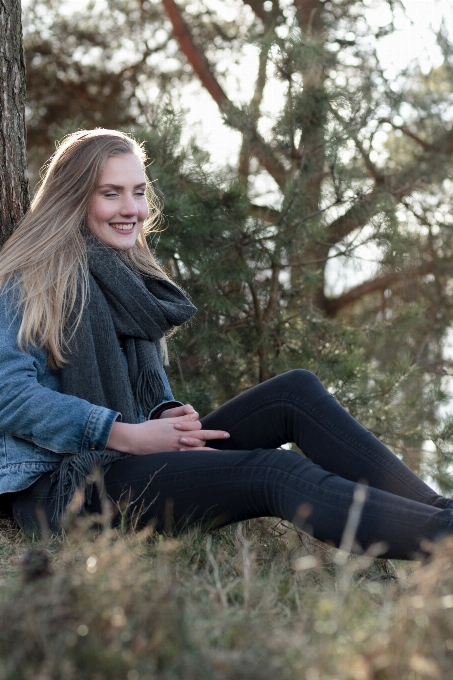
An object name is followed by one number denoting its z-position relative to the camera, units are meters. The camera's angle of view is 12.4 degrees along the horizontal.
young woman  3.64
